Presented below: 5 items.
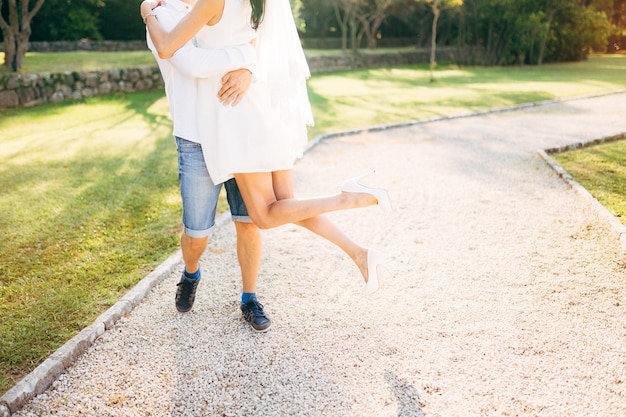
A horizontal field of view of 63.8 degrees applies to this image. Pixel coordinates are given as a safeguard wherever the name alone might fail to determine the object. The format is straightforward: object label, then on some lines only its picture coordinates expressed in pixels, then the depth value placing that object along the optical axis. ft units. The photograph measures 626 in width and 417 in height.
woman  7.31
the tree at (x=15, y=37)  34.58
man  7.32
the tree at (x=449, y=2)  51.68
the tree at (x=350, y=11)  73.34
